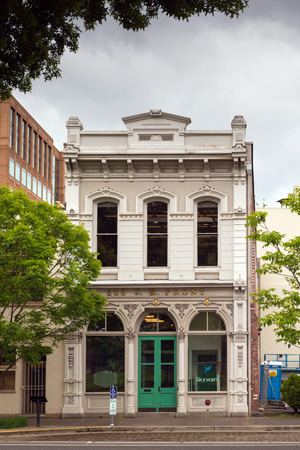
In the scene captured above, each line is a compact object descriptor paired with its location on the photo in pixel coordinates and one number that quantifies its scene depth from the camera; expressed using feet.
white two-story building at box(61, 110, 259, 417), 79.30
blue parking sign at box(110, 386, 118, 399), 69.46
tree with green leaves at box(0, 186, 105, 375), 66.85
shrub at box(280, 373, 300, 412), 77.71
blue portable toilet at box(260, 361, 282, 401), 90.33
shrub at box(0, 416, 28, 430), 69.92
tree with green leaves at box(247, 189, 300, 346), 71.10
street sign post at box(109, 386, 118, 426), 69.00
